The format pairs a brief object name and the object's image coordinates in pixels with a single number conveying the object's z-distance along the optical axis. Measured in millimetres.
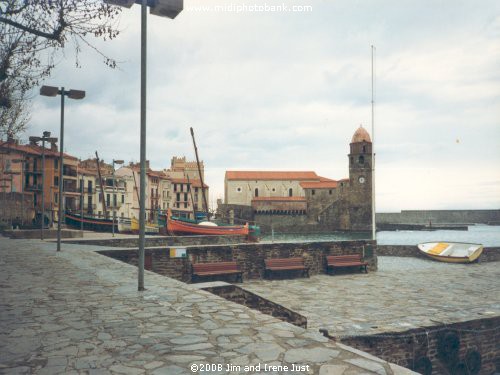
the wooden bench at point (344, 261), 17484
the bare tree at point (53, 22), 6020
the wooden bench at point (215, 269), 14177
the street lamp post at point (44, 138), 16473
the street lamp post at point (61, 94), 11320
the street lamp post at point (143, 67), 6254
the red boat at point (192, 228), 31384
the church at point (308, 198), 68875
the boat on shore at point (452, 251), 22875
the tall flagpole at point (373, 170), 23889
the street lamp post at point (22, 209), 35875
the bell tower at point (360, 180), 66938
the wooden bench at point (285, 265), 15992
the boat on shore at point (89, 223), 35409
